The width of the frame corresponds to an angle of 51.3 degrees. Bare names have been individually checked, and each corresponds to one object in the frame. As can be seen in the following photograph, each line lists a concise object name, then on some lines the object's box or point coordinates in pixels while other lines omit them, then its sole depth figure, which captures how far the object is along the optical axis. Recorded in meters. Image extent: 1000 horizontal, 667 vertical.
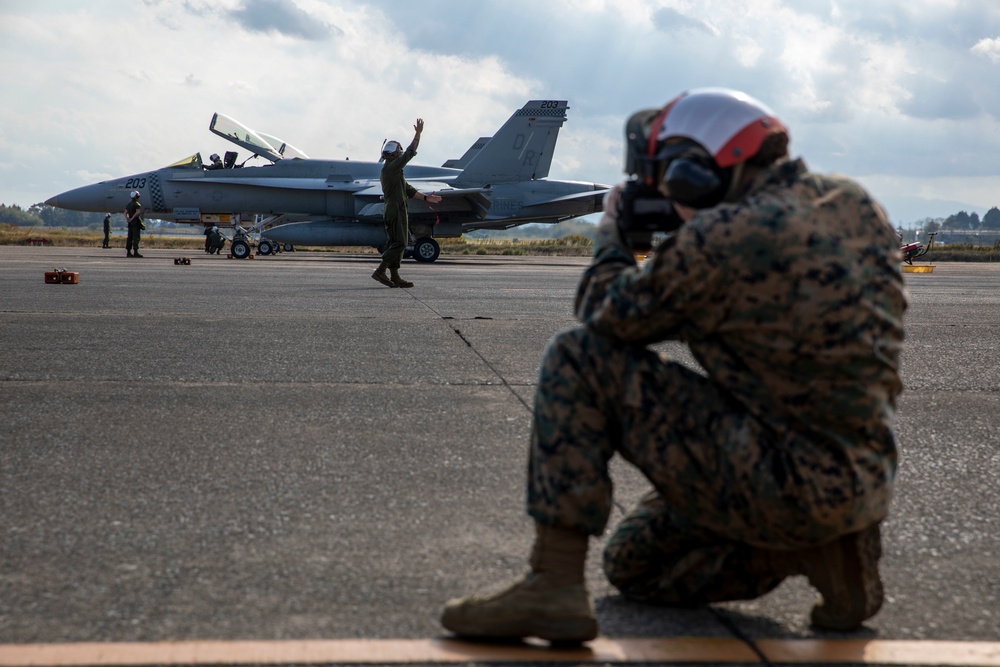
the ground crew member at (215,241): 34.16
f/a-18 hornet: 29.95
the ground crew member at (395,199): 14.89
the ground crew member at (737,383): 2.37
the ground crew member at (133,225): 27.88
